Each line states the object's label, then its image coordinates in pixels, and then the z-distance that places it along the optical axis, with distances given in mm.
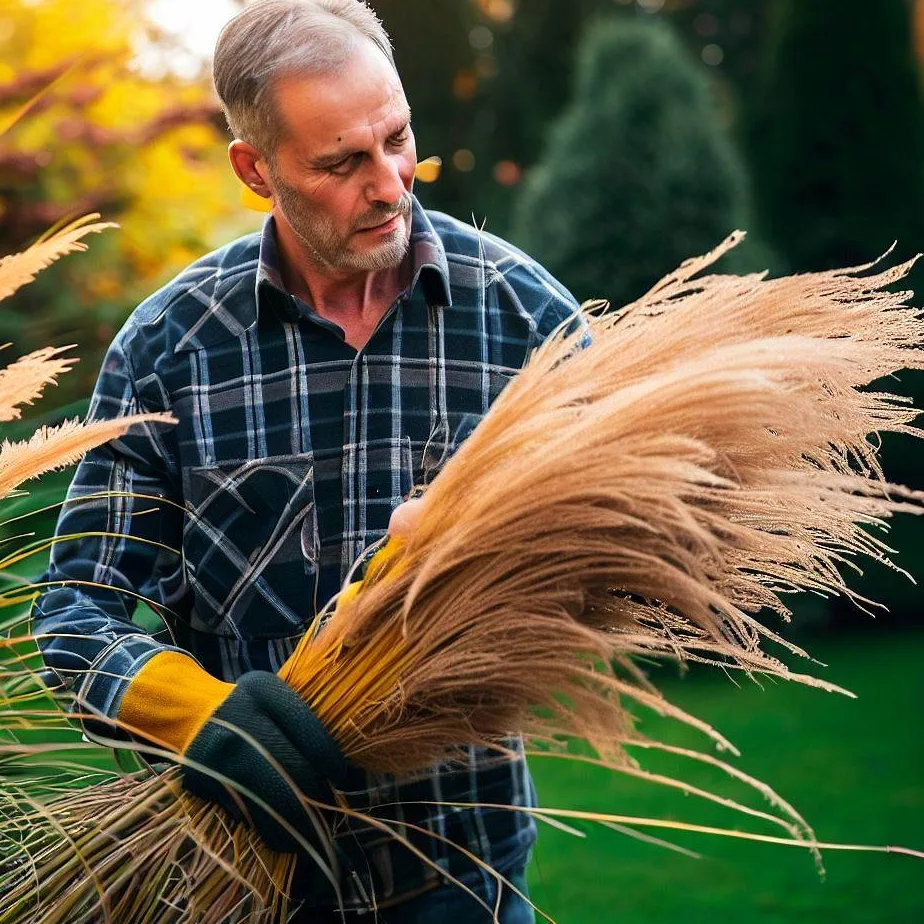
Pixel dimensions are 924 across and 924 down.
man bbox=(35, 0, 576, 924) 1875
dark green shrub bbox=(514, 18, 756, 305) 6664
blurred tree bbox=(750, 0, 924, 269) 7516
